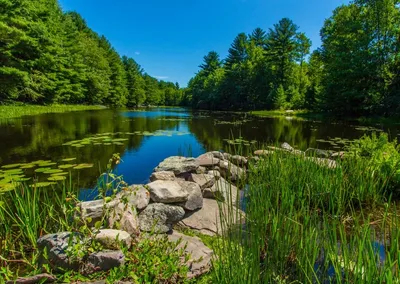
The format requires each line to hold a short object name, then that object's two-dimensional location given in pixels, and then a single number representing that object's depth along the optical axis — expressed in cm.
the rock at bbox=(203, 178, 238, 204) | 424
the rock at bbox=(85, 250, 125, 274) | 203
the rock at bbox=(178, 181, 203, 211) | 354
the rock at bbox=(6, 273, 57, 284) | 184
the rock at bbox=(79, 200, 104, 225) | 256
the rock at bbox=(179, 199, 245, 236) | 331
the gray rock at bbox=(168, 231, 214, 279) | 216
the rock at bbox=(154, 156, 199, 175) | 460
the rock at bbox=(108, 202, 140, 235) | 251
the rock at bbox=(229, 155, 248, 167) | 623
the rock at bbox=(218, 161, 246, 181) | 561
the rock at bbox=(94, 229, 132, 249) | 217
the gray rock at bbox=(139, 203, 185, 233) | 293
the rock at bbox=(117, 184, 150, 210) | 311
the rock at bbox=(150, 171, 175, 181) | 414
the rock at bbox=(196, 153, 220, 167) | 553
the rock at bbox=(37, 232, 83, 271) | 200
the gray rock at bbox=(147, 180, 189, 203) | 333
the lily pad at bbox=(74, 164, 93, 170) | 552
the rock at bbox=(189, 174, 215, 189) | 441
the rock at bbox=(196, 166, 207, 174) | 512
